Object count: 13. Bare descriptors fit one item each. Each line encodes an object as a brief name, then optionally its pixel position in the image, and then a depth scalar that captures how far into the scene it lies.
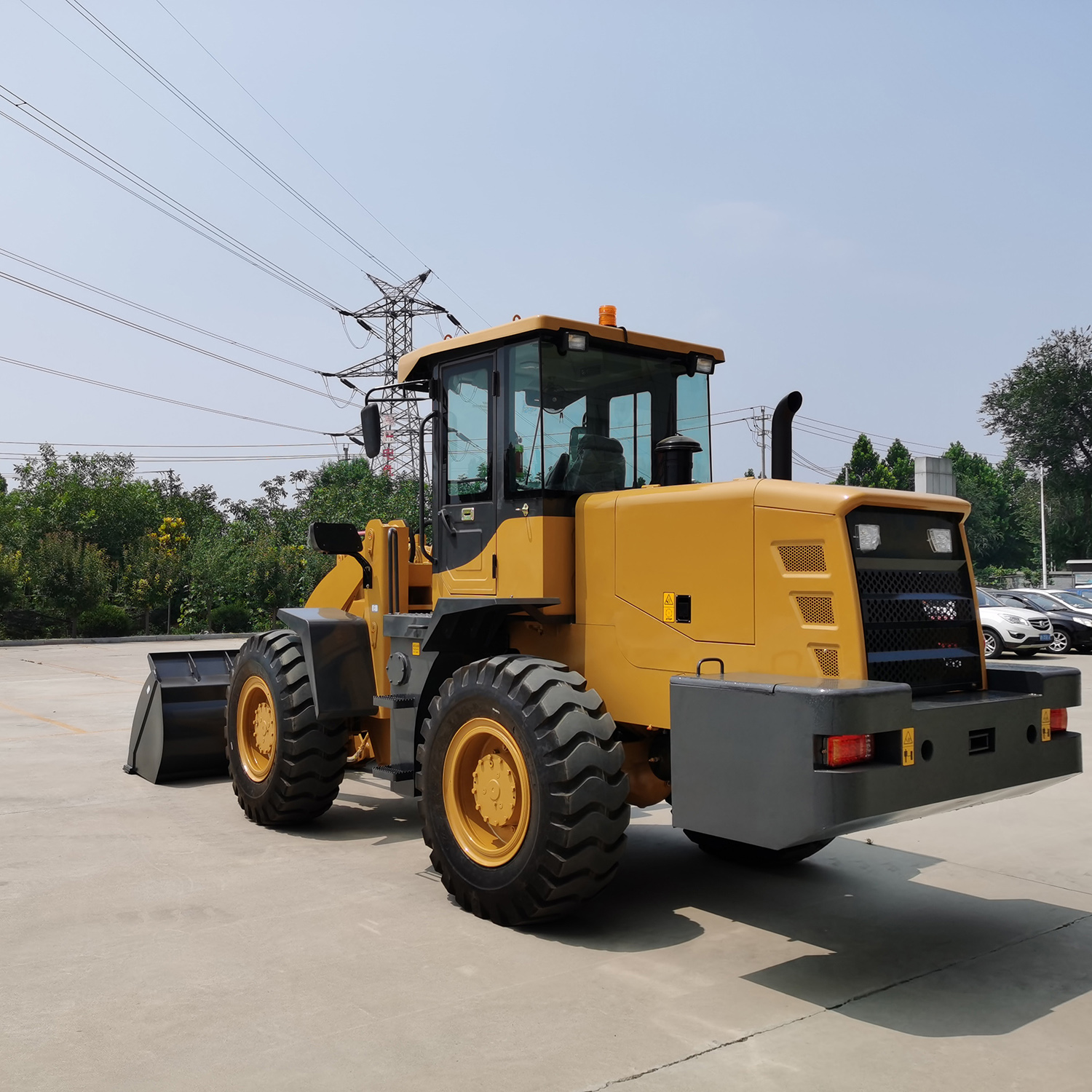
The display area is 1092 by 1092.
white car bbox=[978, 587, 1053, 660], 22.42
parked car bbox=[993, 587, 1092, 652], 24.66
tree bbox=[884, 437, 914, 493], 91.25
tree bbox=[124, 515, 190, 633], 32.06
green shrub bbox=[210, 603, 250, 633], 31.97
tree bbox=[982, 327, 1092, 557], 62.19
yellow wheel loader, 4.52
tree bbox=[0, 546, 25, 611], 29.38
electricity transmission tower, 40.91
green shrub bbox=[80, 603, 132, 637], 30.05
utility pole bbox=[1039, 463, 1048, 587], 57.50
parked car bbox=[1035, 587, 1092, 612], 25.70
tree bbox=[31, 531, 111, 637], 30.08
